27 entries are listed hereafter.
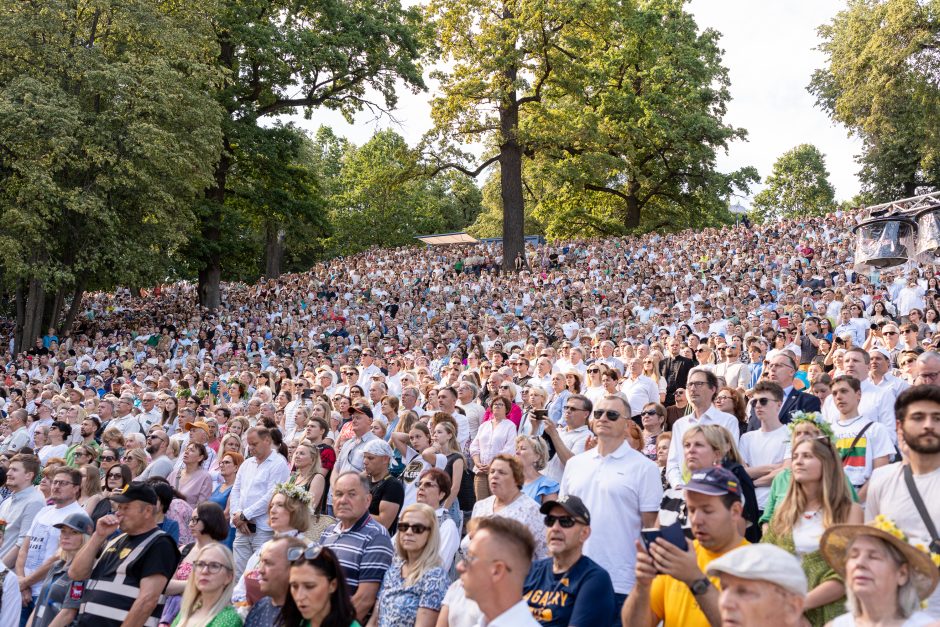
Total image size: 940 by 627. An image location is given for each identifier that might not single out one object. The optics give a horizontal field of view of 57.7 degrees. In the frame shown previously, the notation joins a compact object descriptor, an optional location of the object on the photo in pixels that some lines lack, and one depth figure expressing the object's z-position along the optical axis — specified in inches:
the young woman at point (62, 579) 211.5
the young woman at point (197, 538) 201.0
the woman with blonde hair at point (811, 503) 150.6
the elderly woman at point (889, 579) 109.7
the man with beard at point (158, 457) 320.2
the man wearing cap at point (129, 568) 194.7
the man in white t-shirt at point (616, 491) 183.5
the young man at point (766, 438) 222.7
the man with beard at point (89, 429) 409.4
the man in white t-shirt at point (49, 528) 256.2
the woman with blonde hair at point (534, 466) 221.5
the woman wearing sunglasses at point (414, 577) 174.1
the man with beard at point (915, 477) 145.4
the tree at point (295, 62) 1119.6
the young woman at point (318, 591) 154.3
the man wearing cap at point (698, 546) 128.3
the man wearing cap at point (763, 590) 98.7
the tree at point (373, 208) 2052.2
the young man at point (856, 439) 204.8
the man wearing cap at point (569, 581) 146.9
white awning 1653.5
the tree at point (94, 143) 853.8
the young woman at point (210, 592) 173.8
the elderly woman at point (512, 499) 200.5
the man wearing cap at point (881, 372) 269.3
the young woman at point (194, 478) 295.4
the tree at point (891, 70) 1098.1
